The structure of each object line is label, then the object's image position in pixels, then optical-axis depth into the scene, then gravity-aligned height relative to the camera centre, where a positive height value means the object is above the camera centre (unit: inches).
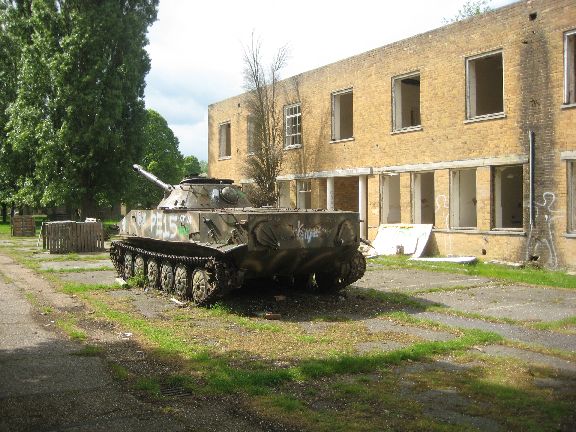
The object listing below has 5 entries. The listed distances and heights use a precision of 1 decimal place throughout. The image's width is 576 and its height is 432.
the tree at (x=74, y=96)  1058.7 +215.4
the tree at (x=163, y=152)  2133.4 +238.6
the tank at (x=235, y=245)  370.4 -15.1
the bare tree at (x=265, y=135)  950.4 +132.0
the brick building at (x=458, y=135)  573.0 +94.7
